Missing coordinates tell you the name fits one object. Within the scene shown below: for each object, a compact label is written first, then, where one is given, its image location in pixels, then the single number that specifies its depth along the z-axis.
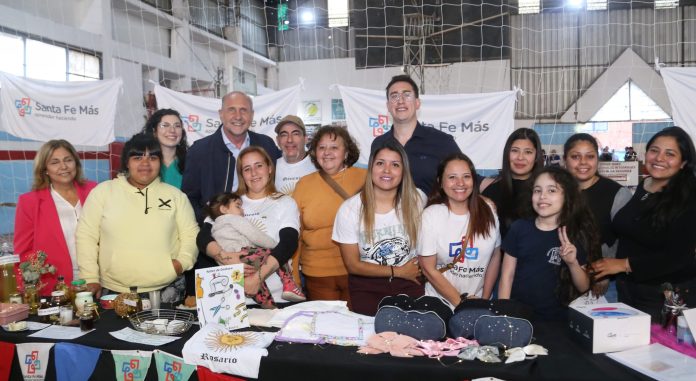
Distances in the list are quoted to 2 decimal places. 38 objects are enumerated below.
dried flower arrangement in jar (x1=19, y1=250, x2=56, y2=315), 2.20
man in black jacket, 3.07
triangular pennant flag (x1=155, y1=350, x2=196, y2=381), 1.72
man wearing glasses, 2.73
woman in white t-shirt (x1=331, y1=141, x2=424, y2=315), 2.19
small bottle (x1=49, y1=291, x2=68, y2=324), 2.08
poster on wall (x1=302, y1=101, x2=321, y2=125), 16.97
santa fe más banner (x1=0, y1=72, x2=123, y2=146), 5.67
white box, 1.60
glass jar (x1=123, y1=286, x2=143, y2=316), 2.07
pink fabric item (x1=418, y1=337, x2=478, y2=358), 1.61
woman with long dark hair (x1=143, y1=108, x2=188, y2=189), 3.20
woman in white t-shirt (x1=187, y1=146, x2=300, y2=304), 2.22
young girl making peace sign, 2.02
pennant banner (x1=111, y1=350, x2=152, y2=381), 1.77
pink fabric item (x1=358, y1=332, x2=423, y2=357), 1.62
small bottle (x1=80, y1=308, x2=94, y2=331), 1.94
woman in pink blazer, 2.59
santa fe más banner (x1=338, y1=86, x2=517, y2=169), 4.82
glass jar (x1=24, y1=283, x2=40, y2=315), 2.18
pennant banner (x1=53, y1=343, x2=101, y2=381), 1.83
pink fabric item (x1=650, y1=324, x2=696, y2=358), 1.62
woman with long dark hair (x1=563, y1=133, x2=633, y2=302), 2.35
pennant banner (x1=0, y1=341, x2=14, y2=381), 1.91
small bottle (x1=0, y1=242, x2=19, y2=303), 2.21
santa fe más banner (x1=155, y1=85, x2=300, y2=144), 4.96
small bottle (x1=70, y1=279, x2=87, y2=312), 2.12
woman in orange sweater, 2.51
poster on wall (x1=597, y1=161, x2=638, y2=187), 9.45
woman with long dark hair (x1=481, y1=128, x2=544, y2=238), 2.48
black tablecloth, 1.50
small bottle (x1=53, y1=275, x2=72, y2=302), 2.16
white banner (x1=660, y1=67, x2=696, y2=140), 4.09
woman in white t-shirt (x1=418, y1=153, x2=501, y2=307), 2.15
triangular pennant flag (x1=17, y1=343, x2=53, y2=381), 1.87
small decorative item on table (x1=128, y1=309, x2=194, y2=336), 1.89
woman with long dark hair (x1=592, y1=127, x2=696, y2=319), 2.09
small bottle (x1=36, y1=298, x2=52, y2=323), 2.09
